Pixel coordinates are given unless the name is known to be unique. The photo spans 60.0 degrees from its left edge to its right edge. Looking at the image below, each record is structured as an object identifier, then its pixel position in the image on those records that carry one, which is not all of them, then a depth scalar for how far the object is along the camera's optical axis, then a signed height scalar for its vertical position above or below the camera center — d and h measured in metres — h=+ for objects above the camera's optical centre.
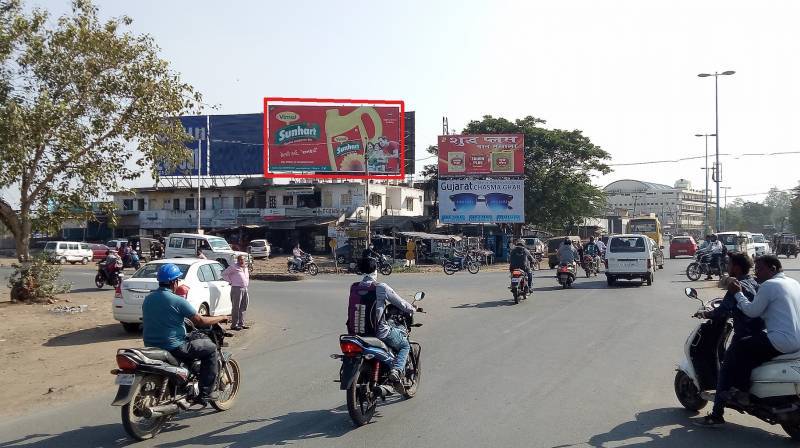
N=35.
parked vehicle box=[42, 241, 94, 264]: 44.97 -1.83
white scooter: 5.66 -1.40
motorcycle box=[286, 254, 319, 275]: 34.22 -2.15
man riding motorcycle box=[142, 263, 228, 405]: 6.61 -0.98
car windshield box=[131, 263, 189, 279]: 14.33 -1.00
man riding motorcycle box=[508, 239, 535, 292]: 19.02 -0.99
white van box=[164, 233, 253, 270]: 31.18 -1.02
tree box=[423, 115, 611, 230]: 51.94 +4.02
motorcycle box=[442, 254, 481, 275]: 34.16 -2.14
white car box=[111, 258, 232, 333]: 13.46 -1.35
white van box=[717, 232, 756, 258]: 33.38 -0.97
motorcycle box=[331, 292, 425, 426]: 6.43 -1.45
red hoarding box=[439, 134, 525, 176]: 46.03 +4.53
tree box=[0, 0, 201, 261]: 15.98 +2.76
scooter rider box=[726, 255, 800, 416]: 5.71 -0.84
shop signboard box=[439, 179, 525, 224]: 44.78 +1.18
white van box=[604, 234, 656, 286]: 23.33 -1.22
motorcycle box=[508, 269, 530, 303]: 18.48 -1.68
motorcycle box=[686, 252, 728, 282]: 25.36 -1.69
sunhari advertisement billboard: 44.78 +5.48
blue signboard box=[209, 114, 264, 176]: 52.28 +6.00
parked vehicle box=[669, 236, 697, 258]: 46.53 -1.64
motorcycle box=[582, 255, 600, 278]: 28.30 -1.76
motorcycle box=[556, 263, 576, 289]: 23.09 -1.77
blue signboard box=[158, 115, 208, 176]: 50.09 +6.75
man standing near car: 14.37 -1.42
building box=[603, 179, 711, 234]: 129.75 +4.07
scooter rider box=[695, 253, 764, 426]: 6.02 -0.86
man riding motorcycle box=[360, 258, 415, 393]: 7.02 -1.02
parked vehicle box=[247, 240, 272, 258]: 48.00 -1.83
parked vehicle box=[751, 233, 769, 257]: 38.05 -1.25
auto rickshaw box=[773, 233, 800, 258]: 46.81 -1.60
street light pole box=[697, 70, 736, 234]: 43.50 +8.28
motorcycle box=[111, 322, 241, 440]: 6.08 -1.52
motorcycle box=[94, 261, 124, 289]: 23.09 -1.76
